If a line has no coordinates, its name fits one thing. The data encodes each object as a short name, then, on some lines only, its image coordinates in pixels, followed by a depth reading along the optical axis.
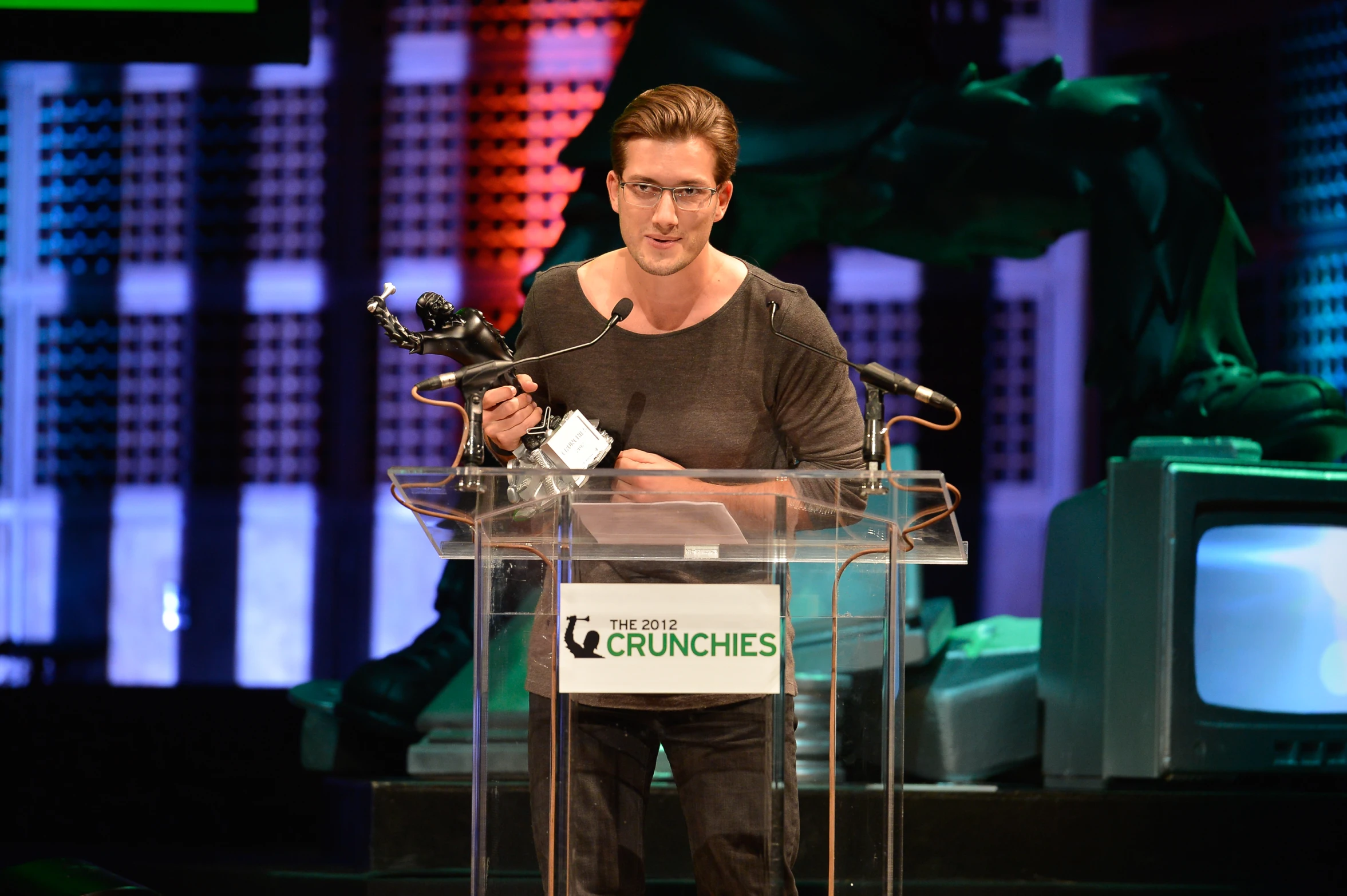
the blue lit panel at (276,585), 19.04
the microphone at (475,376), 11.19
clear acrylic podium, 11.16
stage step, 12.44
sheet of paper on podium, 11.13
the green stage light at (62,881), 11.96
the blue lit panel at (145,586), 19.12
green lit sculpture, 14.26
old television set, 12.29
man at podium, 11.20
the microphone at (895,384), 11.25
